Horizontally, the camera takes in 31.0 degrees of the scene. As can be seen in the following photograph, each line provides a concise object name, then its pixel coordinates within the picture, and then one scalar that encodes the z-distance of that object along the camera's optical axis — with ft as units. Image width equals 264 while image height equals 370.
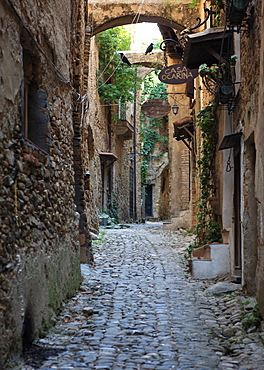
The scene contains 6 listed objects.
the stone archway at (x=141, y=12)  49.85
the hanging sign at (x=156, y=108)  58.90
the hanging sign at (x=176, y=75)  39.09
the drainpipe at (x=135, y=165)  89.41
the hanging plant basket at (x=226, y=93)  23.76
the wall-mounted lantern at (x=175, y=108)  59.72
